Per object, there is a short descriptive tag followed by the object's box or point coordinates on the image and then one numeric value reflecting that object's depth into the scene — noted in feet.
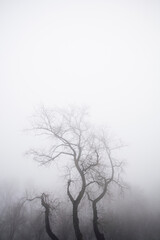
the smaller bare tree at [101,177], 31.50
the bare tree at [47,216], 29.96
